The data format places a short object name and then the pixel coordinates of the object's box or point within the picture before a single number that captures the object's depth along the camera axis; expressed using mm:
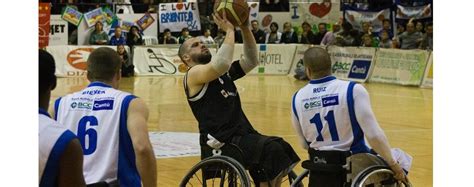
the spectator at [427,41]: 23328
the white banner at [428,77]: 22078
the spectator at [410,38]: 24078
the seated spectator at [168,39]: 27016
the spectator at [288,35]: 27484
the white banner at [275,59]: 26734
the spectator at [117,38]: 25875
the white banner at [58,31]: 25906
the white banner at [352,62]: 23922
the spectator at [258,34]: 27612
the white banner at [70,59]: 24719
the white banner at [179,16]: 27828
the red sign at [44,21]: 24844
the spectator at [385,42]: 24047
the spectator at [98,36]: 25844
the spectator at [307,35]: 27344
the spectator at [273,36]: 27484
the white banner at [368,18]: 27906
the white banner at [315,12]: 29781
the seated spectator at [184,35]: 27000
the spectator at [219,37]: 26898
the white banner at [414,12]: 26844
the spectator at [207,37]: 26611
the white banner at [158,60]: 25828
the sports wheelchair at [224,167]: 6012
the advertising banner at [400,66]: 22438
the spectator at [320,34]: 27062
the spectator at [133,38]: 26227
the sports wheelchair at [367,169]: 5664
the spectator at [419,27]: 24453
